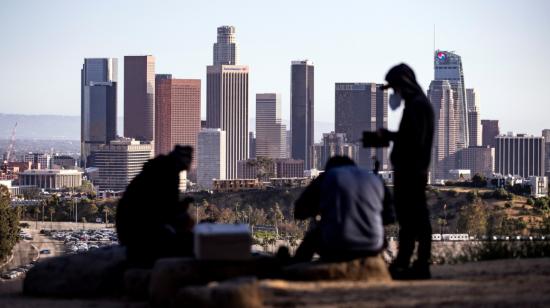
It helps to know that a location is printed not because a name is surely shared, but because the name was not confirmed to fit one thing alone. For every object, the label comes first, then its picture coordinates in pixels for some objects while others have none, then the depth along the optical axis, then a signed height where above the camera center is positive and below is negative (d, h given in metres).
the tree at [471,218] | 79.69 -5.44
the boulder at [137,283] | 13.52 -1.50
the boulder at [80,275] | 14.45 -1.53
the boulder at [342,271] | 12.40 -1.25
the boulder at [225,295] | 10.93 -1.31
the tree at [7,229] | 70.44 -5.31
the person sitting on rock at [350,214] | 12.68 -0.75
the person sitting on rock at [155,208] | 14.04 -0.77
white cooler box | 12.26 -1.00
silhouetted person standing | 13.69 -0.38
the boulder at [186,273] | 12.35 -1.27
